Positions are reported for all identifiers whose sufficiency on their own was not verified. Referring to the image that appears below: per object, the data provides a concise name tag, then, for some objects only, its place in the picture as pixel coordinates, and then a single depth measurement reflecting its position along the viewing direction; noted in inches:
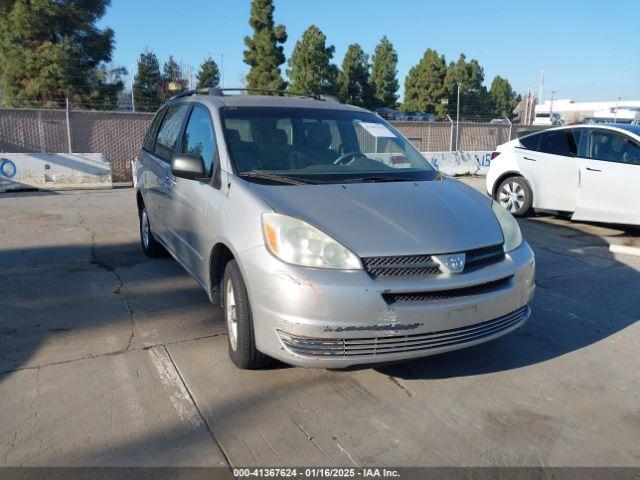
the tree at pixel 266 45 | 1217.4
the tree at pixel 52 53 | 952.3
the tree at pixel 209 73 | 1889.8
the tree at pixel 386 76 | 1825.8
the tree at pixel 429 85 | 1706.4
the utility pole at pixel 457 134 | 809.9
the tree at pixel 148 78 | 1466.5
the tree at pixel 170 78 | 1532.0
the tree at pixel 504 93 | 2689.0
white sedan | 278.4
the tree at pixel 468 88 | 1726.0
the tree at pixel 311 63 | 1275.8
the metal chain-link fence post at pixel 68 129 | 569.9
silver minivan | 108.4
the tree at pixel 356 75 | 1603.3
